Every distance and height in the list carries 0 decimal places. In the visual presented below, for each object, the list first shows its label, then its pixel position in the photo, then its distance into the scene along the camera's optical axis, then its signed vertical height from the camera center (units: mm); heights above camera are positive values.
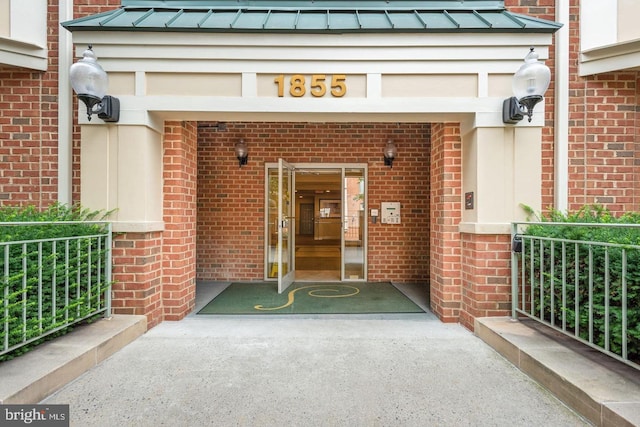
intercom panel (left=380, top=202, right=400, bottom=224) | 5812 +6
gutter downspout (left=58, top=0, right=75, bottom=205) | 3578 +1114
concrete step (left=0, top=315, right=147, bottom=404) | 1958 -1071
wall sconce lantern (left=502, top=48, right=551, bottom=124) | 2885 +1185
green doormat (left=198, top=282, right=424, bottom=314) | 4090 -1262
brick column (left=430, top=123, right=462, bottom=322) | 3637 -114
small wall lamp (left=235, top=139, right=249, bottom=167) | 5555 +1104
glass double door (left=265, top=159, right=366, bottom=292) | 5418 -217
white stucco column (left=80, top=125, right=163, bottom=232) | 3291 +440
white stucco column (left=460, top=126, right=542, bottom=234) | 3289 +419
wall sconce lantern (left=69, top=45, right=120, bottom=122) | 2900 +1186
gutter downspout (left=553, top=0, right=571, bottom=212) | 3528 +1023
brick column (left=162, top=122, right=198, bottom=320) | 3660 -108
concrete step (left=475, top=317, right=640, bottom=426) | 1787 -1083
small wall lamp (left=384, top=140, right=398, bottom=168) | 5594 +1087
